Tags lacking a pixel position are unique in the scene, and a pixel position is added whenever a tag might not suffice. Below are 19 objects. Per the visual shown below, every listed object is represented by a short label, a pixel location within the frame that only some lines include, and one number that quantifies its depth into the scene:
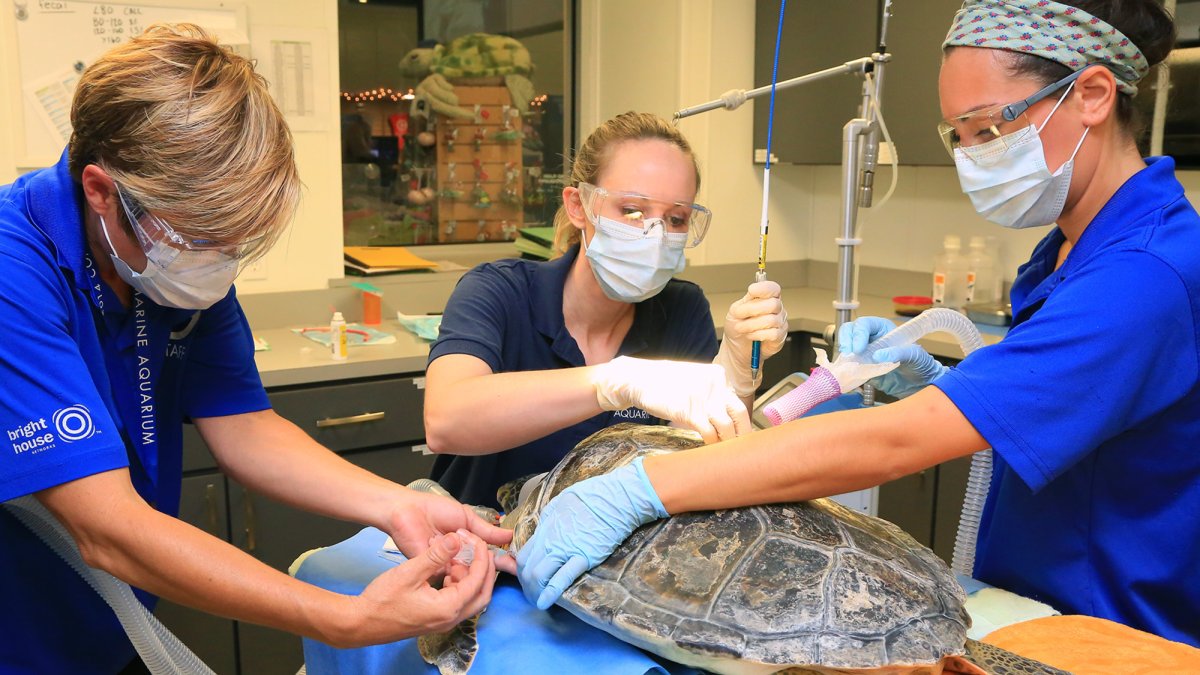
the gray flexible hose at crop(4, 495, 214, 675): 1.15
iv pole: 1.73
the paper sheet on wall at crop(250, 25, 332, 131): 3.02
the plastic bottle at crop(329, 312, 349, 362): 2.69
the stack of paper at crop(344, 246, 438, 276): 3.29
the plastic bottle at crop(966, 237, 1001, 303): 3.40
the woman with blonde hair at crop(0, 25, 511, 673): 1.07
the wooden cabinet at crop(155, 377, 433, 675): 2.50
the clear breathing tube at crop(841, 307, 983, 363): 1.50
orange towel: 1.13
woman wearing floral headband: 1.11
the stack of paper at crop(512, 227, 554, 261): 3.39
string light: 3.48
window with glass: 3.52
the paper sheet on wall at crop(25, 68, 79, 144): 2.71
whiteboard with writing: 2.69
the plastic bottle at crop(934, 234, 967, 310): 3.43
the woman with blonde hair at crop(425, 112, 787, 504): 1.50
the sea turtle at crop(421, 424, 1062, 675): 1.04
